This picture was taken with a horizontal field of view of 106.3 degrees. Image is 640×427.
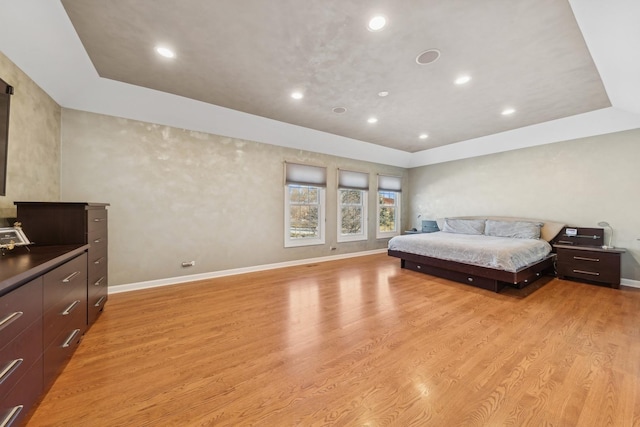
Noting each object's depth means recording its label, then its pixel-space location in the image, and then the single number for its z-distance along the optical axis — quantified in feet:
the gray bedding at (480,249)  11.18
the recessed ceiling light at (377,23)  6.51
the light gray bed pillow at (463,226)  17.26
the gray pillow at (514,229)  14.67
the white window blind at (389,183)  21.46
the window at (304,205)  16.46
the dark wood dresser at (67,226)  6.96
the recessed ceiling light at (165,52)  7.81
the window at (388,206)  21.70
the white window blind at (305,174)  16.38
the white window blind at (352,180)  18.99
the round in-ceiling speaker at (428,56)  7.89
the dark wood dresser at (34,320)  3.63
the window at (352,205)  19.12
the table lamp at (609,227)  12.96
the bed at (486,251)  11.28
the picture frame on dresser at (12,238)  5.80
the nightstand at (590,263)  11.84
